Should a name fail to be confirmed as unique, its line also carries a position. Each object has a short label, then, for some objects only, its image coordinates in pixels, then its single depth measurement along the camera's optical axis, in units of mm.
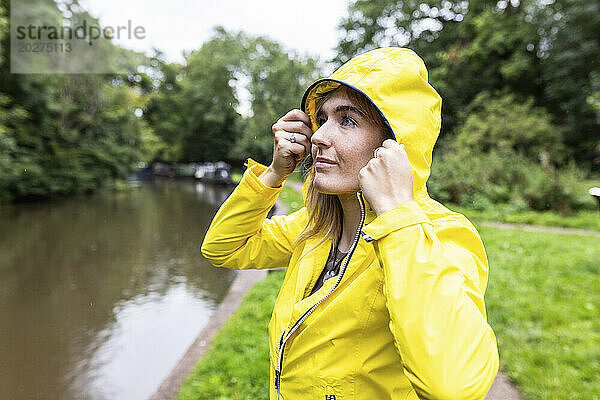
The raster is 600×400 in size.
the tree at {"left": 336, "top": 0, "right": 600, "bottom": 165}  15648
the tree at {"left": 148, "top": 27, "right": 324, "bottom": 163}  24359
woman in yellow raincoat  949
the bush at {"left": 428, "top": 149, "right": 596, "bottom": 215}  11148
